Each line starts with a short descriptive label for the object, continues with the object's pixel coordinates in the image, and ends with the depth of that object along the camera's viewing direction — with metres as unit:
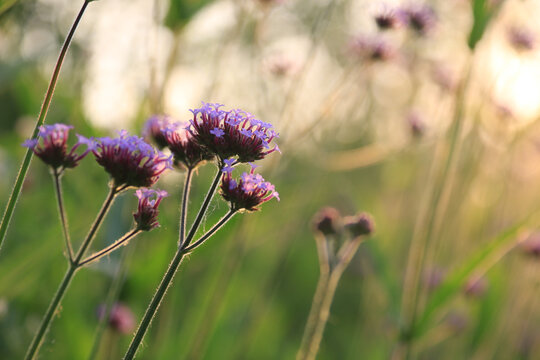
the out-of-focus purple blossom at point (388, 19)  0.80
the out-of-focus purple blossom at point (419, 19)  0.85
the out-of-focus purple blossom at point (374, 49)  0.82
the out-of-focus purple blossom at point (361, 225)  0.63
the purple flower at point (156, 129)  0.57
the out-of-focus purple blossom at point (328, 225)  0.64
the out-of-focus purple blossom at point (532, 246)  0.91
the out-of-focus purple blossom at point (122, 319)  0.69
